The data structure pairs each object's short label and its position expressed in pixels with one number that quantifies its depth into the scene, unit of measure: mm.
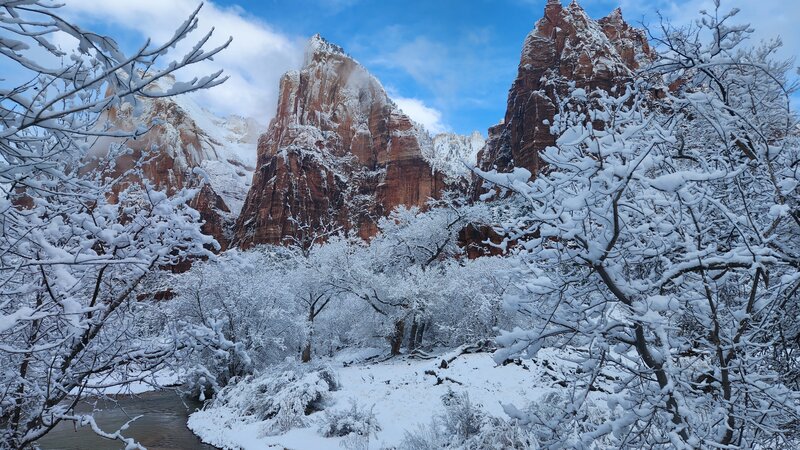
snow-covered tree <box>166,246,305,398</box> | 20125
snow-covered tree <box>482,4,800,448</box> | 2928
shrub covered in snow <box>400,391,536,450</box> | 8828
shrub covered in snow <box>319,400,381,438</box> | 11109
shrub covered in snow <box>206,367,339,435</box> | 12930
